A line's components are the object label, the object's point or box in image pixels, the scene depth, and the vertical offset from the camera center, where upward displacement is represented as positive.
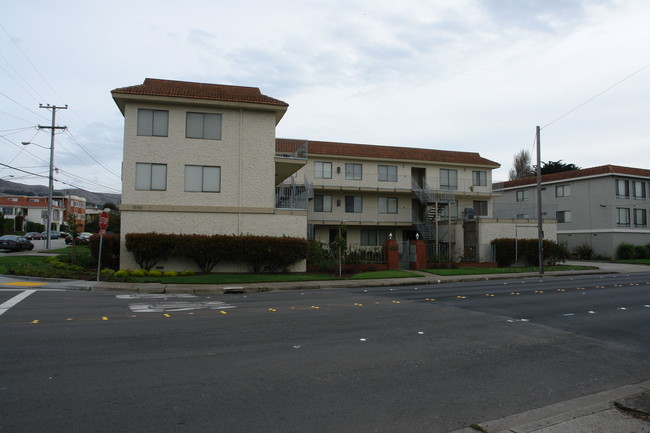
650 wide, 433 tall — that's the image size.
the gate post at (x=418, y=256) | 29.25 -0.72
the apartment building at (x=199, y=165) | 24.08 +4.06
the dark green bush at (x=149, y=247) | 22.78 -0.25
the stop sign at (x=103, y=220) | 20.00 +0.90
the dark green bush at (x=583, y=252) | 43.84 -0.55
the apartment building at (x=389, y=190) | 37.47 +4.37
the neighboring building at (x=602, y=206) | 43.62 +3.88
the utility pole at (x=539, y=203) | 27.01 +2.49
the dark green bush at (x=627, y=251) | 42.09 -0.41
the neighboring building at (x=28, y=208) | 92.44 +6.47
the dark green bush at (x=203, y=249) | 23.25 -0.33
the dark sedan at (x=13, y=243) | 38.22 -0.22
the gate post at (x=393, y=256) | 28.36 -0.71
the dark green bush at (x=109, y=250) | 24.25 -0.45
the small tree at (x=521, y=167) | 79.62 +13.49
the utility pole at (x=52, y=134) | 42.09 +9.64
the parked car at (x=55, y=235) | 68.69 +0.87
